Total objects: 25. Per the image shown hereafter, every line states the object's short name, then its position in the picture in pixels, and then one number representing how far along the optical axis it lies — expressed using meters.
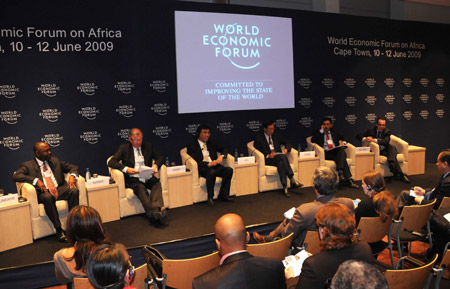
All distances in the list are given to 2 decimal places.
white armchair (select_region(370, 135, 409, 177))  7.62
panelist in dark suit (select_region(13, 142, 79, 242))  4.85
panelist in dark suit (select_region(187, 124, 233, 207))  6.16
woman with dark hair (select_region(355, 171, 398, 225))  3.44
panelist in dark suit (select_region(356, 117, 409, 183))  7.46
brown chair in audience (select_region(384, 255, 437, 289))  2.23
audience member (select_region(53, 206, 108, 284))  2.44
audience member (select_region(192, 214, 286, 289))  1.97
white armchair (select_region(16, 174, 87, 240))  4.86
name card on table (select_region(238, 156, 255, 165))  6.68
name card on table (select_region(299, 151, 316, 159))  7.10
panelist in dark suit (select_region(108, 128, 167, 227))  5.28
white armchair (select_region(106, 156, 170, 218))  5.61
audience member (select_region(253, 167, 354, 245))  3.24
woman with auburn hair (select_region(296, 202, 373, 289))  2.15
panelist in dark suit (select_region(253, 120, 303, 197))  6.67
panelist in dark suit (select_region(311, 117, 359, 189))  7.11
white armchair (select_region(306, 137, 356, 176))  7.23
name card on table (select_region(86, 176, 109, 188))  5.40
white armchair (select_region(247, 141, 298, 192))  6.81
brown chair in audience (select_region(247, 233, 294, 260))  2.89
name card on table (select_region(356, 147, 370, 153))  7.52
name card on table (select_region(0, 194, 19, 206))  4.64
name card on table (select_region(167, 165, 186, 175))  6.06
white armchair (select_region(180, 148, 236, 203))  6.27
